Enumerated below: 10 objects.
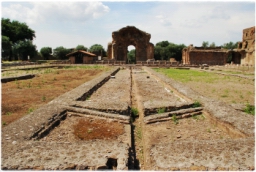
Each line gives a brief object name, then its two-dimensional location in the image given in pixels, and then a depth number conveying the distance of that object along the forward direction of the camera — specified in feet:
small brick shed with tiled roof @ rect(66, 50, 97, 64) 135.64
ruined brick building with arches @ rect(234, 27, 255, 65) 142.72
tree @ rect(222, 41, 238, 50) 320.29
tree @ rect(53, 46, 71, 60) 232.53
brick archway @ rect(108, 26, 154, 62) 148.25
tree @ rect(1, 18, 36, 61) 180.05
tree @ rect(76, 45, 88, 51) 276.70
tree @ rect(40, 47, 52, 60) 217.36
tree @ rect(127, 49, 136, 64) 296.51
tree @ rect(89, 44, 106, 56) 278.13
